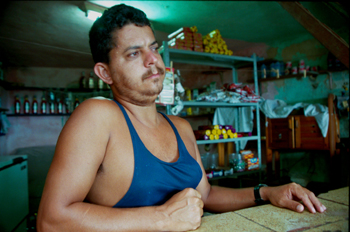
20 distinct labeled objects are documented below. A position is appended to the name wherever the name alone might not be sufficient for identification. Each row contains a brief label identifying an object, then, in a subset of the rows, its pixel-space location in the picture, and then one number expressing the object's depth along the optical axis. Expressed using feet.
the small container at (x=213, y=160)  10.31
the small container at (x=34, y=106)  16.19
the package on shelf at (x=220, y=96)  8.85
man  2.19
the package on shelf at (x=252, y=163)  9.70
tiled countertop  2.07
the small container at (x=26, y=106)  16.06
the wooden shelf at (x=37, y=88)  15.83
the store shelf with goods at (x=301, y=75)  12.50
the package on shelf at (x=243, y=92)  9.60
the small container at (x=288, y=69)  13.57
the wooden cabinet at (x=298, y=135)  10.34
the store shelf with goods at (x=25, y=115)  15.92
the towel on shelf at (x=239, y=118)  10.96
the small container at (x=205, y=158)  9.80
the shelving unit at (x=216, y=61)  8.14
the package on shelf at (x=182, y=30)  9.11
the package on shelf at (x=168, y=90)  7.34
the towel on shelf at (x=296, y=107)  10.38
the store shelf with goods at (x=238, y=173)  8.88
